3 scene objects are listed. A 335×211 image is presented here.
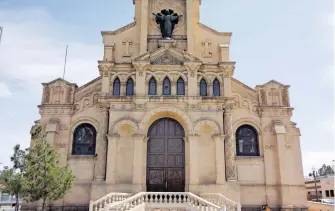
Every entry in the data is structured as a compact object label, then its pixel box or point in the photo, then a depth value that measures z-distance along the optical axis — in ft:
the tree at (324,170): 297.33
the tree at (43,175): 58.44
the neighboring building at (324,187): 166.61
